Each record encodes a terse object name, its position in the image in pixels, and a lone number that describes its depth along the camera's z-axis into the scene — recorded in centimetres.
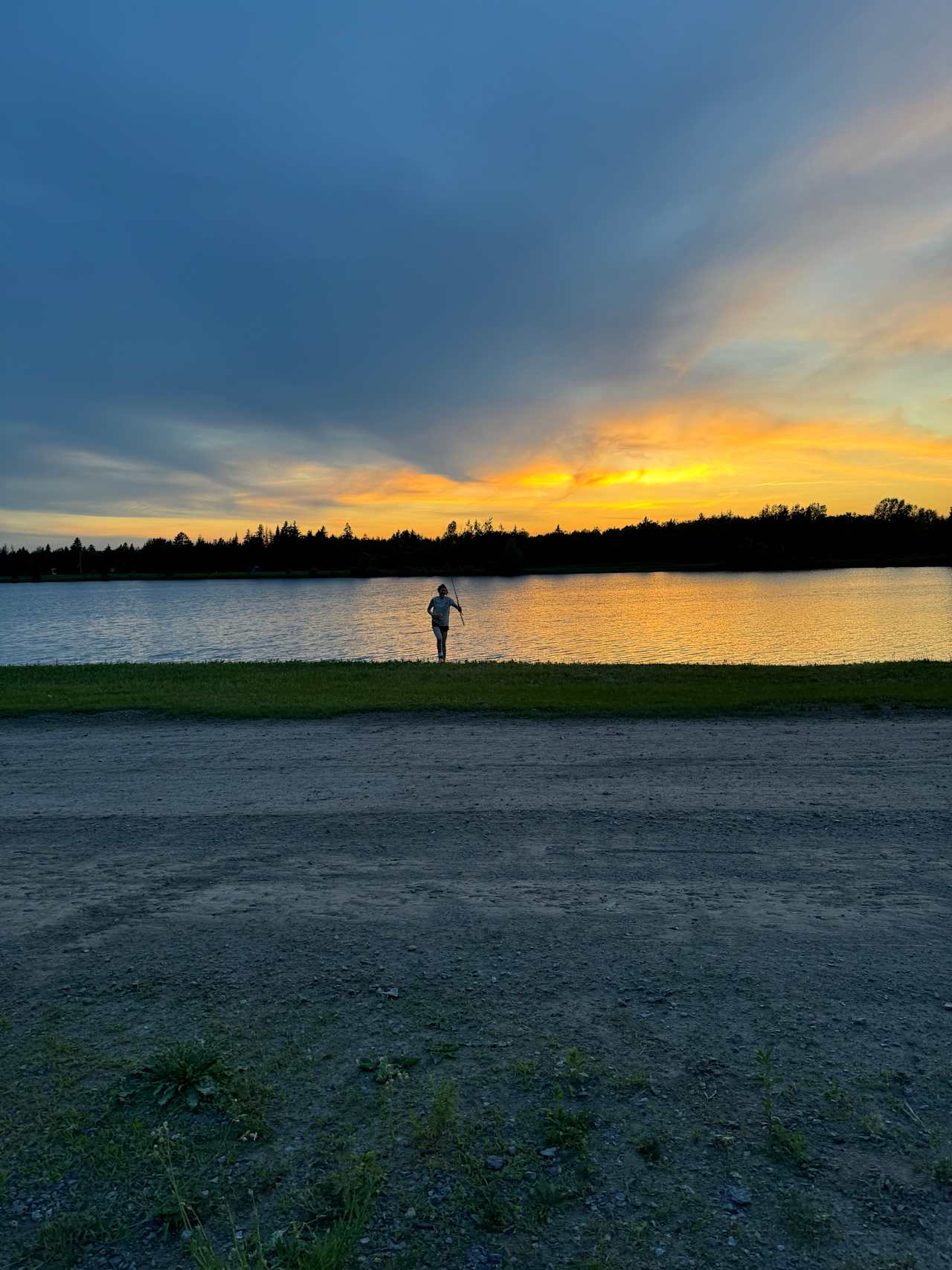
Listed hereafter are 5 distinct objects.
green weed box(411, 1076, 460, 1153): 298
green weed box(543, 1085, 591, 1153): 296
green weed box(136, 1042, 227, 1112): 324
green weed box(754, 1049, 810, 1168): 287
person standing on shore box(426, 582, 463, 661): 2112
